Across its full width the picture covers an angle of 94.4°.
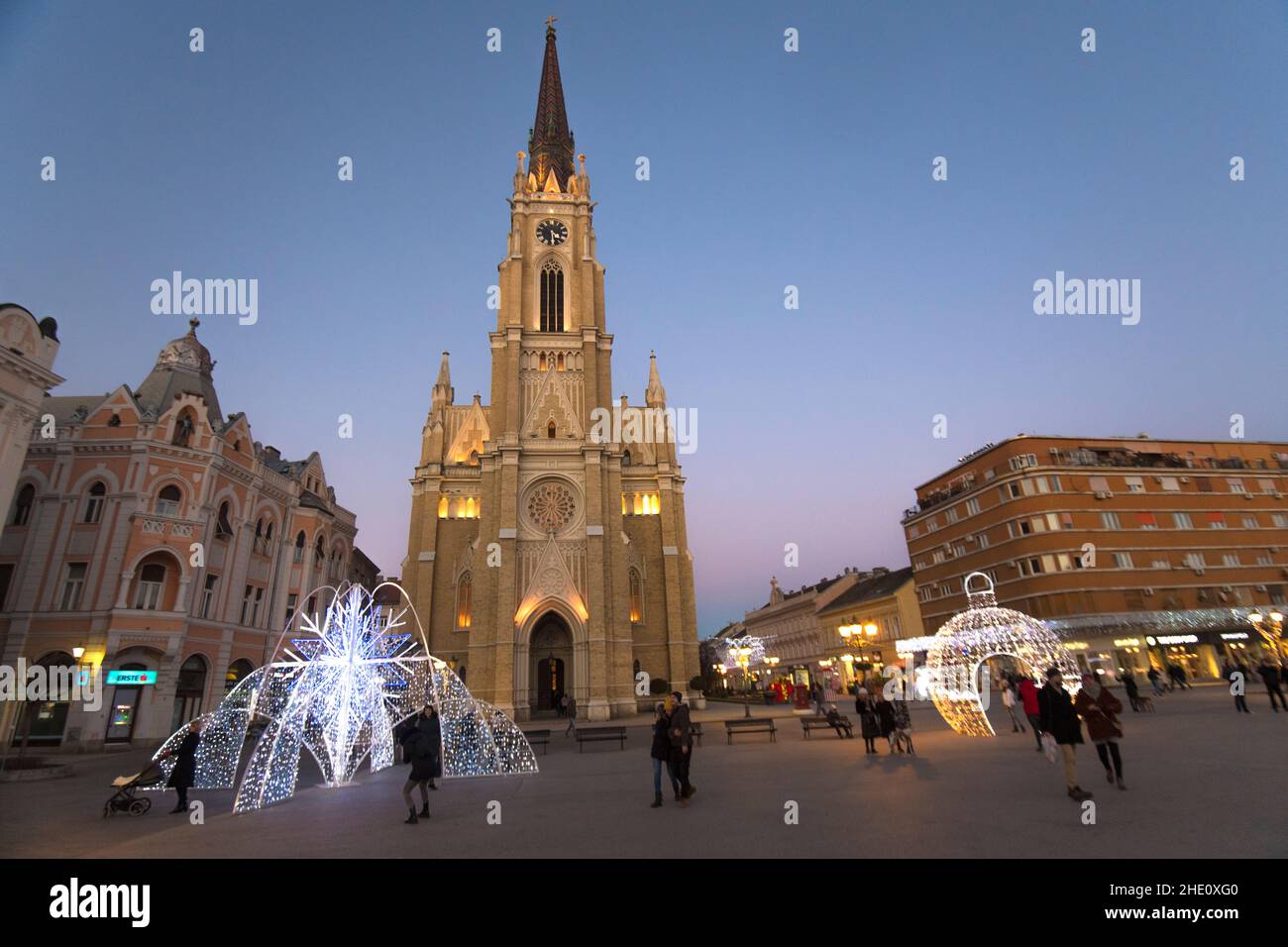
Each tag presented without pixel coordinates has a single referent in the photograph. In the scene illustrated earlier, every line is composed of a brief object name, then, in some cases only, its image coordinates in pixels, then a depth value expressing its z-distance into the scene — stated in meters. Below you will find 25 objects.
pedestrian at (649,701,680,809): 9.91
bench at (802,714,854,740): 19.43
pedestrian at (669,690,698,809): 9.87
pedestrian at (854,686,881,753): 14.80
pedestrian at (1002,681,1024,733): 17.08
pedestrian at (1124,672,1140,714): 20.91
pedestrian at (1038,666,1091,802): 8.40
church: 35.12
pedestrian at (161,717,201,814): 11.35
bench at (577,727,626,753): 18.62
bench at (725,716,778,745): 19.41
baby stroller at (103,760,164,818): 10.84
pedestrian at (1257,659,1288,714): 18.23
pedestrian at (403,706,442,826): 9.21
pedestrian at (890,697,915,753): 14.58
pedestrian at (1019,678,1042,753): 12.89
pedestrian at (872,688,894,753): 14.43
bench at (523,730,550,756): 19.41
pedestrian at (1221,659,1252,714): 17.22
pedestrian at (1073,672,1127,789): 8.85
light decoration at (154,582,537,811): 12.48
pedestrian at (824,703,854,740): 19.35
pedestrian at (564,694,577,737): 29.58
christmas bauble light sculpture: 16.05
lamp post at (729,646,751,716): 34.22
